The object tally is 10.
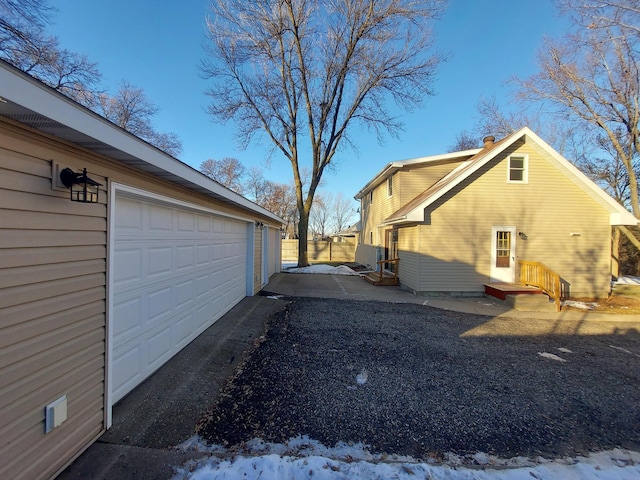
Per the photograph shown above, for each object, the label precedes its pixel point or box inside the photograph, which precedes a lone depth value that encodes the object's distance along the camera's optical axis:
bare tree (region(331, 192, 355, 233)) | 56.88
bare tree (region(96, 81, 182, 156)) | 19.31
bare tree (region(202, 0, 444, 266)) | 15.05
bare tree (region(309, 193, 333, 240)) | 54.78
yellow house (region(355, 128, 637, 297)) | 9.56
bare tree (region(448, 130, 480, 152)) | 24.17
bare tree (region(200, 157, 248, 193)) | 32.97
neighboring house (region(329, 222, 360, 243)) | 21.39
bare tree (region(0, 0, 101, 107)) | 8.28
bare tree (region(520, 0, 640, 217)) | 13.53
